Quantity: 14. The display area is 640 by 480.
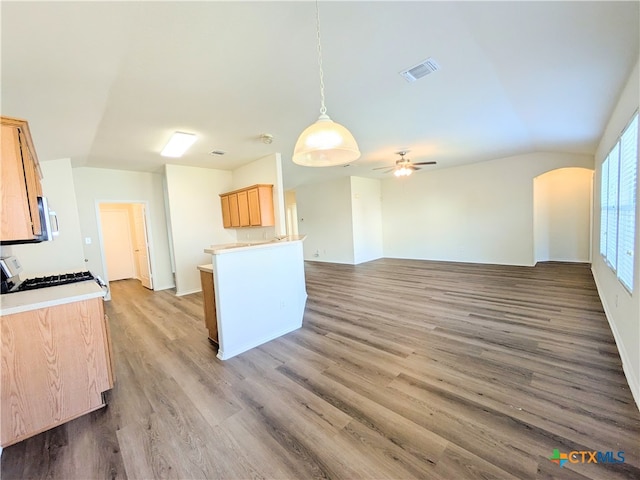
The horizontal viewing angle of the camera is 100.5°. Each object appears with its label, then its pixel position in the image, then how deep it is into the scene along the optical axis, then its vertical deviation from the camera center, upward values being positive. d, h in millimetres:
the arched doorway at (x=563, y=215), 6641 -235
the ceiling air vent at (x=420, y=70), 2490 +1413
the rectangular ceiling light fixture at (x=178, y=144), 3854 +1337
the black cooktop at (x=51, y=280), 2476 -440
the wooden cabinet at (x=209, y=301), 3123 -877
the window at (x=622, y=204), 2188 -13
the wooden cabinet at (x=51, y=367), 1785 -940
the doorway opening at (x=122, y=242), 7191 -231
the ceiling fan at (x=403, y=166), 5543 +1047
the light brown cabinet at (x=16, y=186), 1784 +376
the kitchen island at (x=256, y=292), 2877 -810
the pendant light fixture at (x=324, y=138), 1736 +543
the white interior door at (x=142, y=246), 6129 -333
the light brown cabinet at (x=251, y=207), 5094 +379
